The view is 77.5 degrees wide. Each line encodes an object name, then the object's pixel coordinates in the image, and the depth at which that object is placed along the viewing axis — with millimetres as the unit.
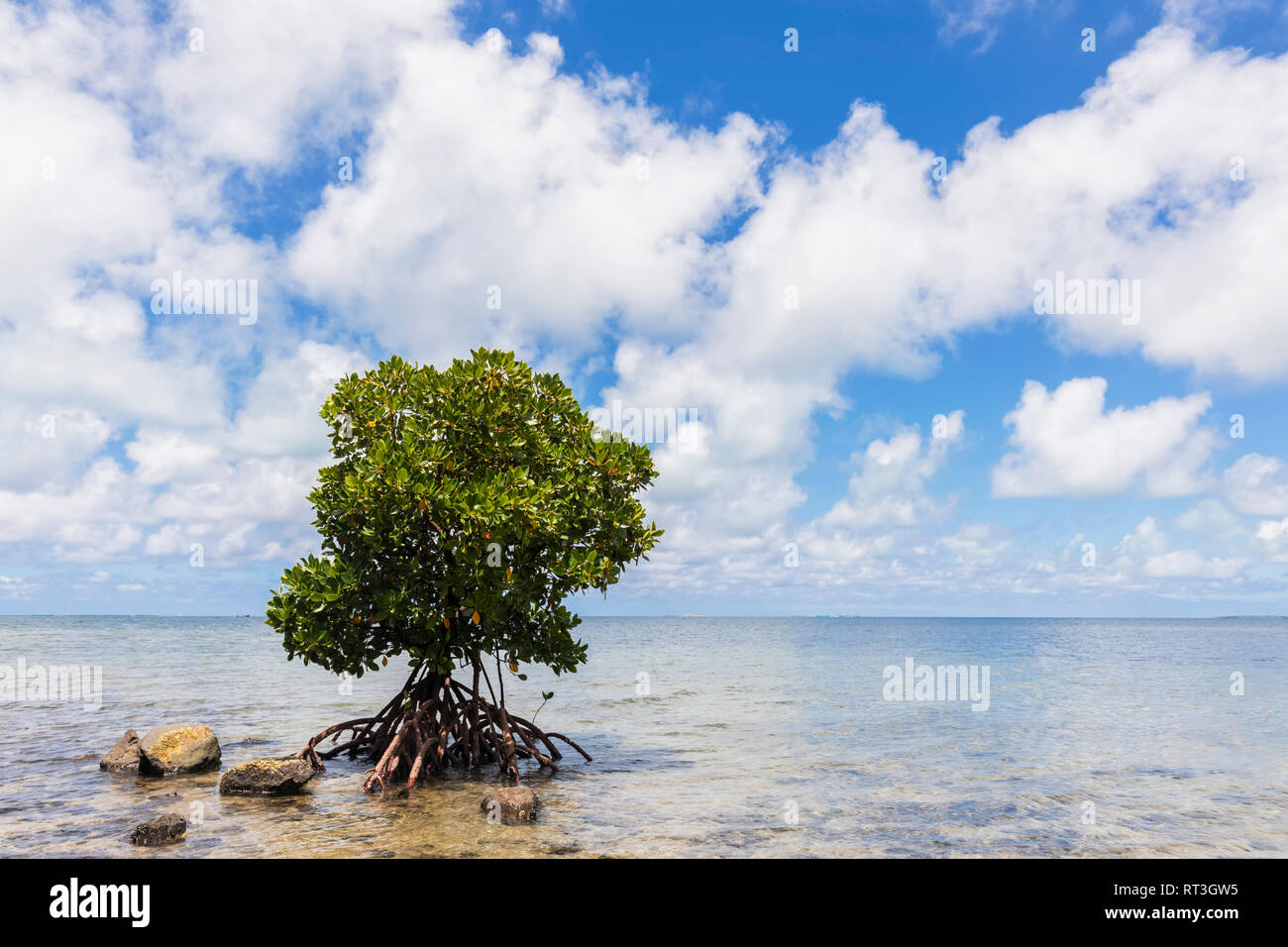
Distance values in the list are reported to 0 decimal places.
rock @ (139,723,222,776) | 20109
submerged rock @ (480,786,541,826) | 15672
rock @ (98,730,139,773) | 20625
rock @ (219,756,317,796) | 17641
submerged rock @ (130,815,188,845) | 14016
